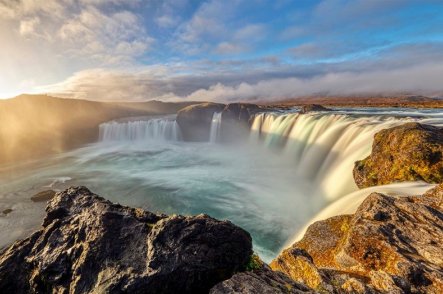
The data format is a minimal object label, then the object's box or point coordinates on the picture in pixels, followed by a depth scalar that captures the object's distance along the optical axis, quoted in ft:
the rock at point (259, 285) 14.48
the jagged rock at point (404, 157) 42.90
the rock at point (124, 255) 14.40
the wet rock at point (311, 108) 152.65
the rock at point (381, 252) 19.36
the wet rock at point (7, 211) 80.64
